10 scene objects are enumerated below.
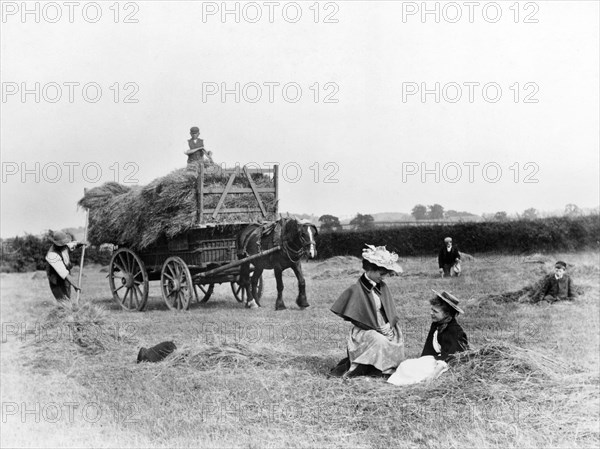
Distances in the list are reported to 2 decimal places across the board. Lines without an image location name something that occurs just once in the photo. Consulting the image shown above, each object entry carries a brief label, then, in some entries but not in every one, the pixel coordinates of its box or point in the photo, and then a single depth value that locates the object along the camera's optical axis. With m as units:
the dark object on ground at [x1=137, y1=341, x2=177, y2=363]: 8.93
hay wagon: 14.16
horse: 13.72
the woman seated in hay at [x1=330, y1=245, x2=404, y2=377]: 7.43
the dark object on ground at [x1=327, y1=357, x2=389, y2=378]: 7.48
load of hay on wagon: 13.96
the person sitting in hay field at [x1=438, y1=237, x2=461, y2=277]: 21.25
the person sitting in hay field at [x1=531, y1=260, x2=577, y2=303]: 14.00
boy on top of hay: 15.02
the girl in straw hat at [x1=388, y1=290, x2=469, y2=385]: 7.08
